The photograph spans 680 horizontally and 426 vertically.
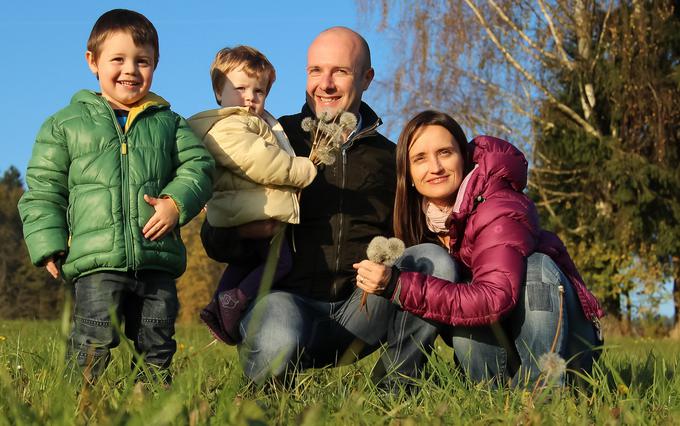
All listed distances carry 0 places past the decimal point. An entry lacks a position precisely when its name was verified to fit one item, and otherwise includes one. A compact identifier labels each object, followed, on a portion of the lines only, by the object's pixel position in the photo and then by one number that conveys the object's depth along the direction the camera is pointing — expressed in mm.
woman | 3154
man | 3443
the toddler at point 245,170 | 3461
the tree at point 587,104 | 16594
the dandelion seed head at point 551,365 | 2821
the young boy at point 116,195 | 3320
